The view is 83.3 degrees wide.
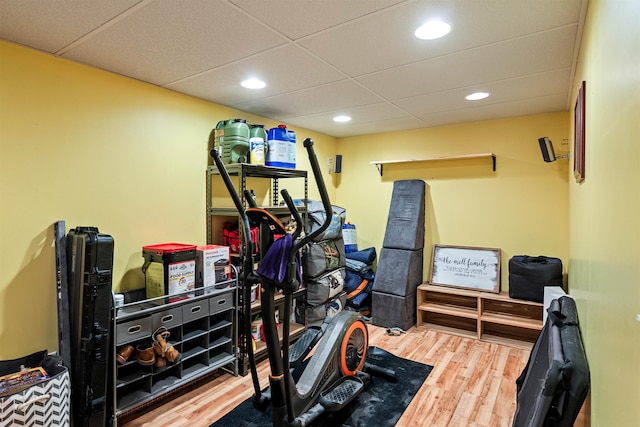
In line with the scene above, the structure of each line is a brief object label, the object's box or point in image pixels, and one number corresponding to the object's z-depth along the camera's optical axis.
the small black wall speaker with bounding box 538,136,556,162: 3.31
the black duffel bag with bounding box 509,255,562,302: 3.26
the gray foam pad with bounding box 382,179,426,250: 4.11
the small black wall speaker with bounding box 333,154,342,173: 4.73
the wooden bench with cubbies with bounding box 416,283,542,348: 3.53
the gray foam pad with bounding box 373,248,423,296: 3.91
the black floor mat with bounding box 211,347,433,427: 2.25
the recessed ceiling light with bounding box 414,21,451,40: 1.76
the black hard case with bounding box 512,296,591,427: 1.03
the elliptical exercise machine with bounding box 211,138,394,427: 1.80
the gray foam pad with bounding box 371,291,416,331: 3.84
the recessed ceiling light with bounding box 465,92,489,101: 2.88
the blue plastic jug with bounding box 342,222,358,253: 4.56
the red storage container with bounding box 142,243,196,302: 2.44
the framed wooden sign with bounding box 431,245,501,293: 3.78
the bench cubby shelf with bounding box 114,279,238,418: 2.21
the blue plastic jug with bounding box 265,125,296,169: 3.15
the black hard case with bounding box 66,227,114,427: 1.96
